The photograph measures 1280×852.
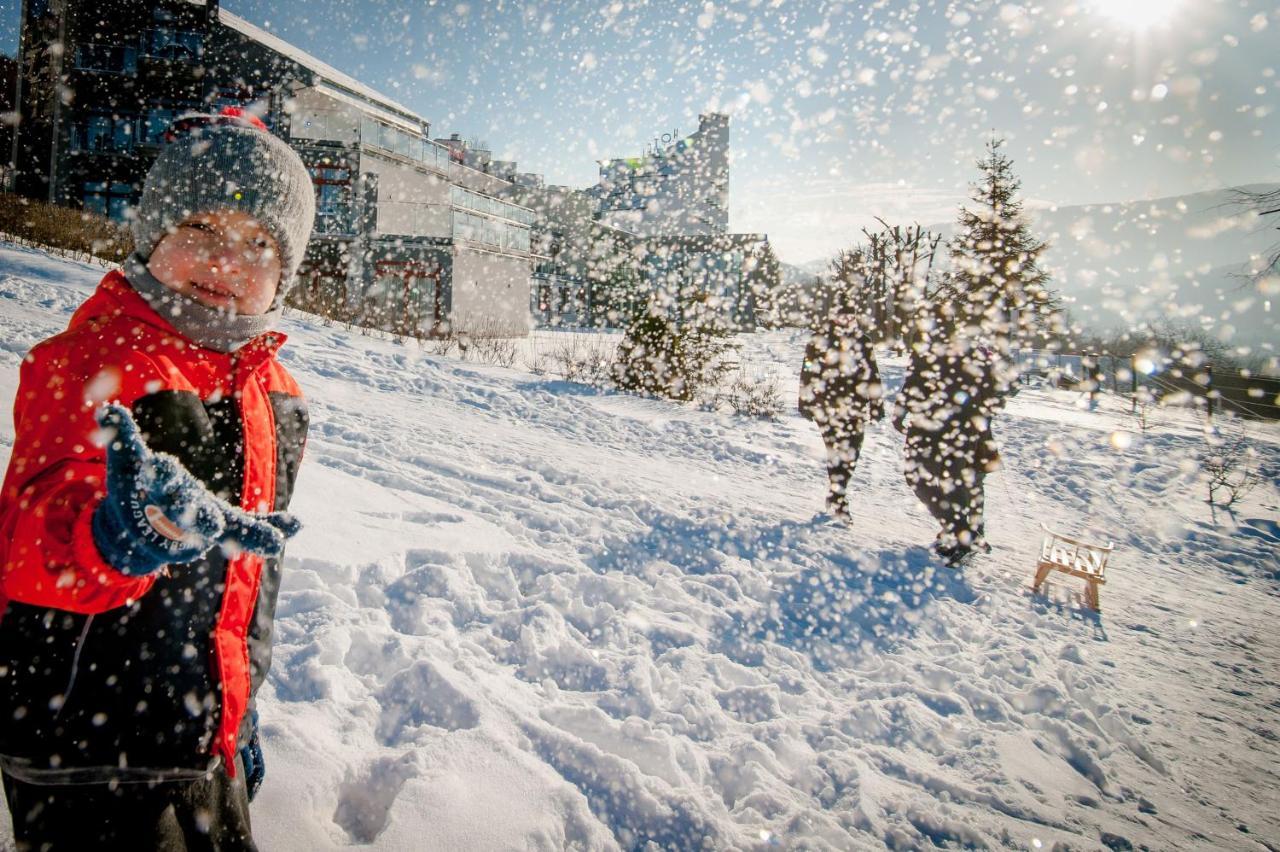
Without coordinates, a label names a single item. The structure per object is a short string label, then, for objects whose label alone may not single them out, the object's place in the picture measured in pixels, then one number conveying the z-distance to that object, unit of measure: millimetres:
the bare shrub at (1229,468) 10531
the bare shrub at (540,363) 13989
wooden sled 5492
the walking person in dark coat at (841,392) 6910
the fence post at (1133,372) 21031
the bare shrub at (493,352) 14266
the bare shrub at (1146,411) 15023
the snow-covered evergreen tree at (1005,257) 19859
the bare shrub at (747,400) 13305
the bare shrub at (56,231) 12789
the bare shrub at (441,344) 14047
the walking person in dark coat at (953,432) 5996
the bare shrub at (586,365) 13984
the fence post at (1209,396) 17297
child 888
